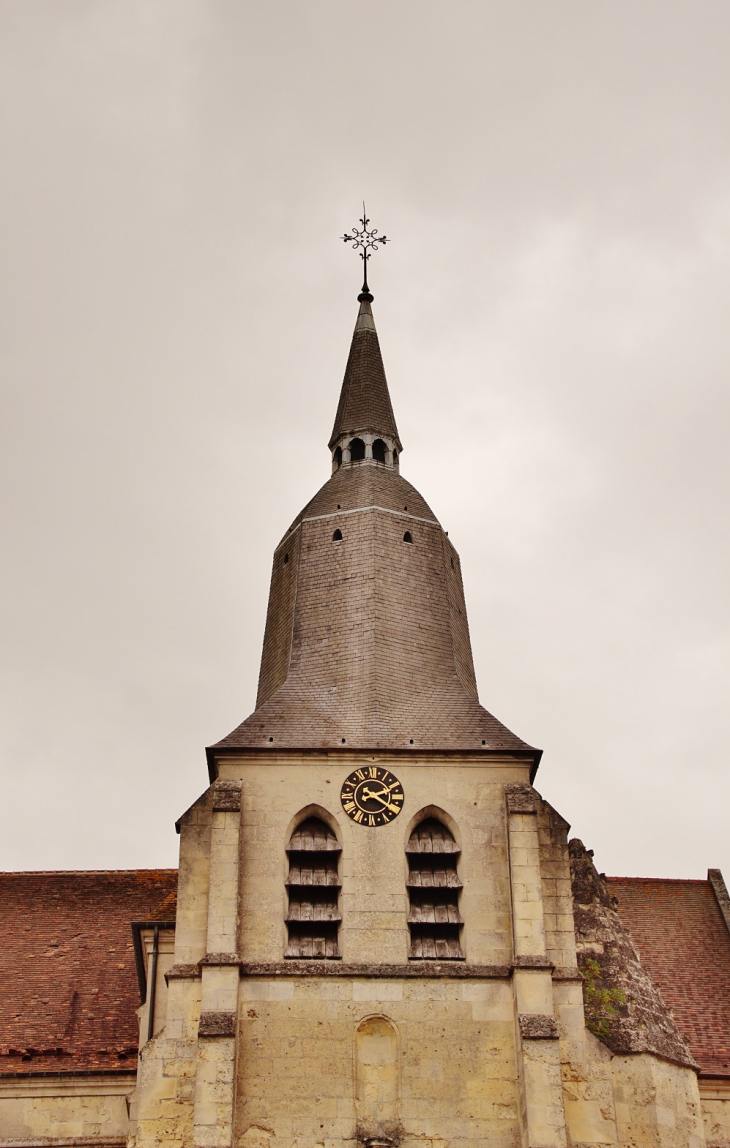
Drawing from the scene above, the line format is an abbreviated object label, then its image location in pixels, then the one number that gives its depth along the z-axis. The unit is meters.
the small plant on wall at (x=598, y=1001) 22.36
